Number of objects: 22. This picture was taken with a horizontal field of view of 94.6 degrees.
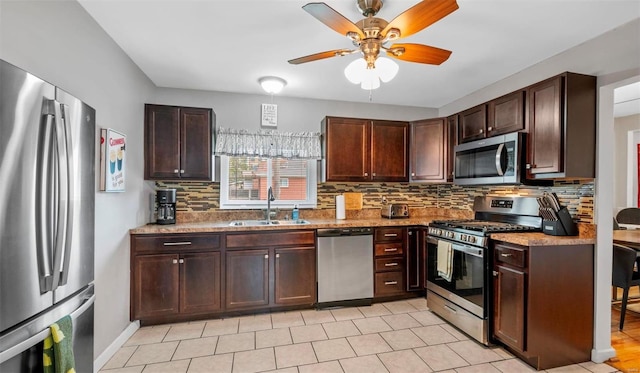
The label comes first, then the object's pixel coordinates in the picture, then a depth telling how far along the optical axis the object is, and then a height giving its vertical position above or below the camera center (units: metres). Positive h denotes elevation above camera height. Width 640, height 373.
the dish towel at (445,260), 2.82 -0.74
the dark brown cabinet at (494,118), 2.61 +0.66
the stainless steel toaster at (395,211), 3.79 -0.34
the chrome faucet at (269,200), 3.49 -0.19
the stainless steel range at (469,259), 2.47 -0.69
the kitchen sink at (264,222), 3.26 -0.44
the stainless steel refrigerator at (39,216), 1.06 -0.14
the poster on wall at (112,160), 2.18 +0.18
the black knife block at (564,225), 2.33 -0.32
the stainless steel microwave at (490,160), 2.54 +0.23
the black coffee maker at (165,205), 3.10 -0.23
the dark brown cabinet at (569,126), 2.21 +0.45
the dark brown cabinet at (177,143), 3.06 +0.44
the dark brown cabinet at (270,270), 2.97 -0.89
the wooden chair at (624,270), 2.64 -0.77
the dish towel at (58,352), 1.20 -0.70
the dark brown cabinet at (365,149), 3.55 +0.44
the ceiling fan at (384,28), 1.46 +0.87
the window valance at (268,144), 3.41 +0.48
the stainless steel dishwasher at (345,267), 3.18 -0.90
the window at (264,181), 3.59 +0.04
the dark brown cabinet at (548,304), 2.15 -0.89
